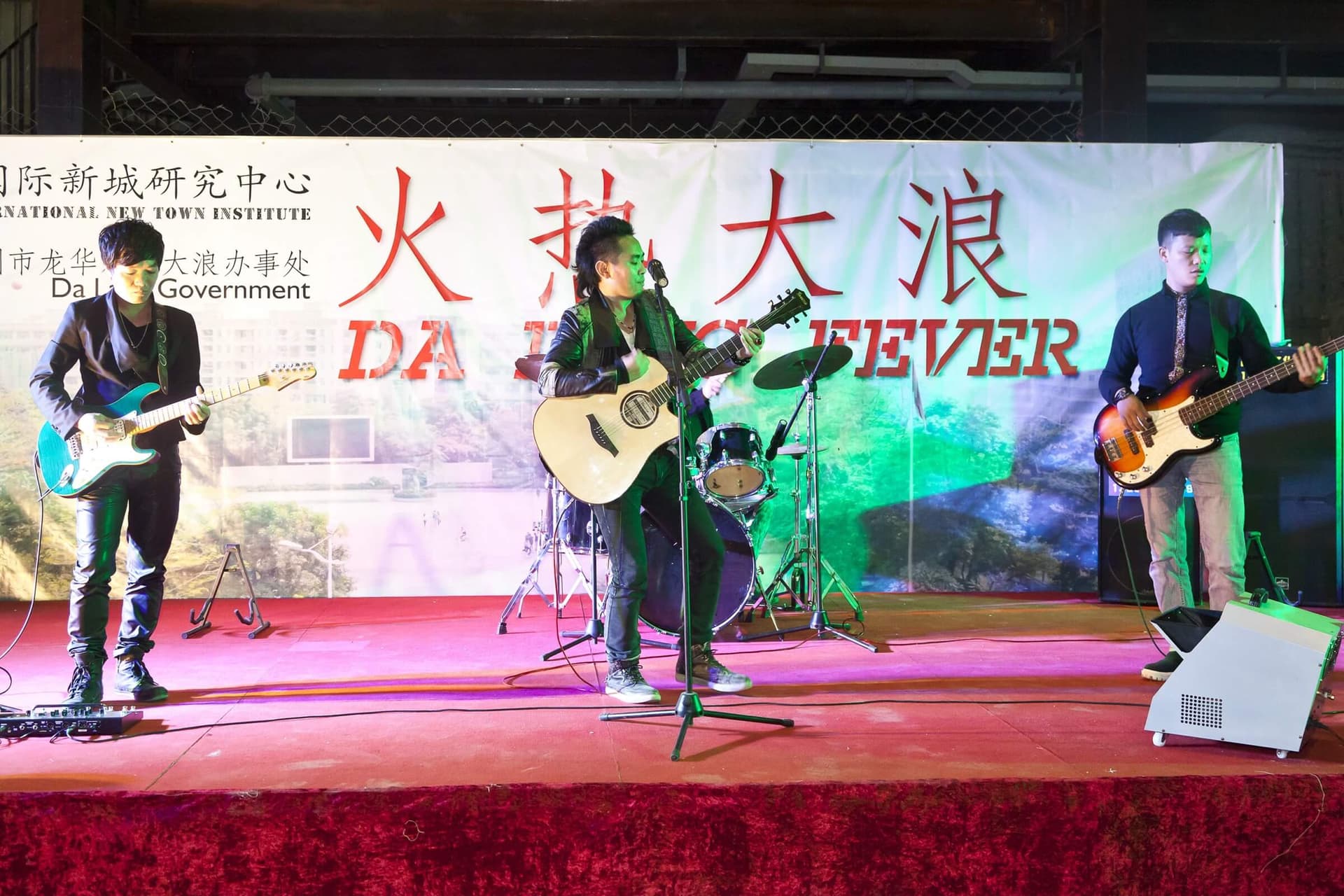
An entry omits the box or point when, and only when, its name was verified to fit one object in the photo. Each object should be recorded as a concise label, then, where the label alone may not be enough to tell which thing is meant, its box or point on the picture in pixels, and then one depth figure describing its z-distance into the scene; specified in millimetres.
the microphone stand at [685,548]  3691
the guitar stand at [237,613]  5941
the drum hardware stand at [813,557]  5680
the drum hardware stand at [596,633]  5520
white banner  7043
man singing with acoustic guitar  4137
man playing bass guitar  4672
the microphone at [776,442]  5695
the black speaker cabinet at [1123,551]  6832
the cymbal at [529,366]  5996
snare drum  5512
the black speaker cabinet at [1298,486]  6539
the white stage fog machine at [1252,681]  3314
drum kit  5148
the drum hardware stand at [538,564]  5922
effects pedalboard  3615
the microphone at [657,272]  3479
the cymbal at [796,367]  5570
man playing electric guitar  4215
